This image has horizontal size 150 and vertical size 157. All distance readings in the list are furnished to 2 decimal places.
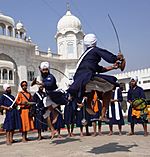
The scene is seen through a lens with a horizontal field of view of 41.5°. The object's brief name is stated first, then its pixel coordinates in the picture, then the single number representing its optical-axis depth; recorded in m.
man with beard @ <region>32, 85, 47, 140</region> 5.46
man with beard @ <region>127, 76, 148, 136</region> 5.32
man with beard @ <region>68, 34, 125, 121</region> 3.27
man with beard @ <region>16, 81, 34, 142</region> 5.30
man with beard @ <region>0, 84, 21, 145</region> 5.19
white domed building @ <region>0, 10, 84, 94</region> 21.65
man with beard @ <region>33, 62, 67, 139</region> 4.19
